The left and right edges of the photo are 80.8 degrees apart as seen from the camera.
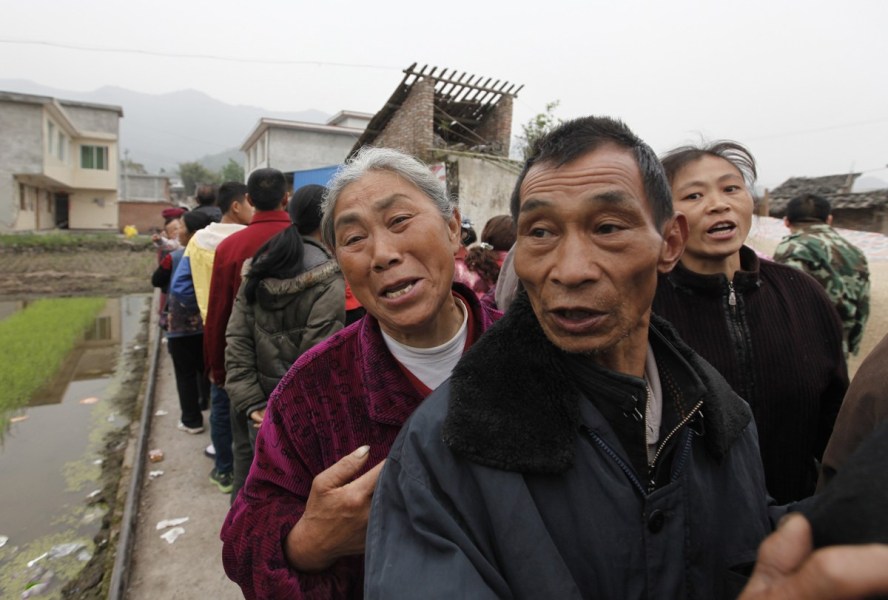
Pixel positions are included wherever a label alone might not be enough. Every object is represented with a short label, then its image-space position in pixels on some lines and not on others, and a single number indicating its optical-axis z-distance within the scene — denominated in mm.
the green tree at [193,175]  68375
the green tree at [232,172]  61888
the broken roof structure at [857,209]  9250
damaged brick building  11383
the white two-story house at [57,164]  27125
